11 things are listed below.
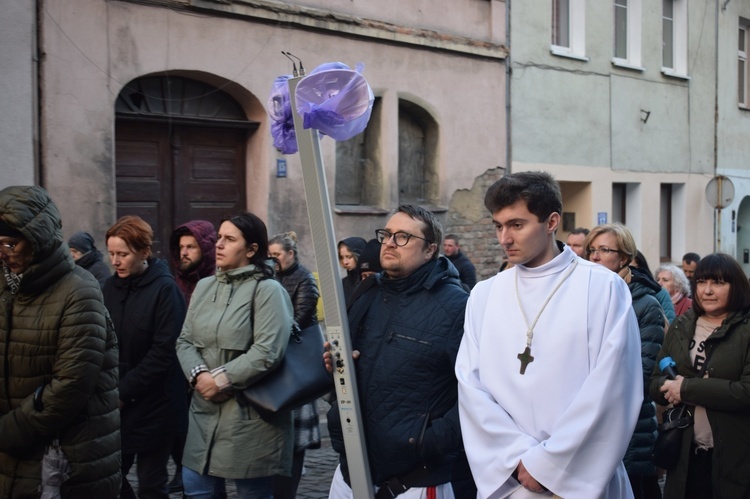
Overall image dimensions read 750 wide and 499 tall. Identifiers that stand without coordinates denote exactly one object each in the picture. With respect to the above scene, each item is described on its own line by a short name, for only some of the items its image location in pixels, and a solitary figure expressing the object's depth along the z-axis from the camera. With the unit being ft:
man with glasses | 13.21
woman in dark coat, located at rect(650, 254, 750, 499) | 15.43
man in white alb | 11.26
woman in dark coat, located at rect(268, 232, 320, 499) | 19.47
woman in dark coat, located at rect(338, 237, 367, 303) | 29.53
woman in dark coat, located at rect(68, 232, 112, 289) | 26.12
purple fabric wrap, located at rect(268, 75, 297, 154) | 14.12
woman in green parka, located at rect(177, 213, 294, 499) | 16.28
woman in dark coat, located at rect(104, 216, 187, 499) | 17.89
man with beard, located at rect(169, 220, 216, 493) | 20.11
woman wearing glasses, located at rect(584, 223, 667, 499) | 16.92
